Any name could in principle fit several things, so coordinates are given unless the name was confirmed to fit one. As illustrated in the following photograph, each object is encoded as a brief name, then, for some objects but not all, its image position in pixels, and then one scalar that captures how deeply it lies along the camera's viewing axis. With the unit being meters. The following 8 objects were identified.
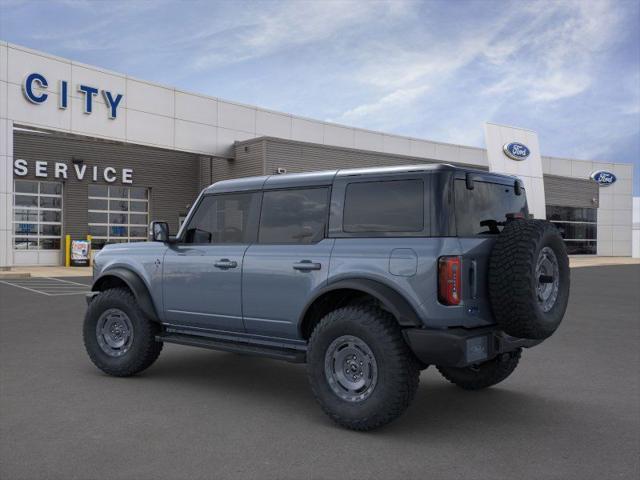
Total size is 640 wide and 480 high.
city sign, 21.72
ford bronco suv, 4.51
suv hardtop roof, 4.85
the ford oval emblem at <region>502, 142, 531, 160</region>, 34.59
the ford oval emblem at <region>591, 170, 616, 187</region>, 47.69
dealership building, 22.06
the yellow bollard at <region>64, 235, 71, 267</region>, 26.58
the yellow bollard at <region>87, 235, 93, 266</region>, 26.80
